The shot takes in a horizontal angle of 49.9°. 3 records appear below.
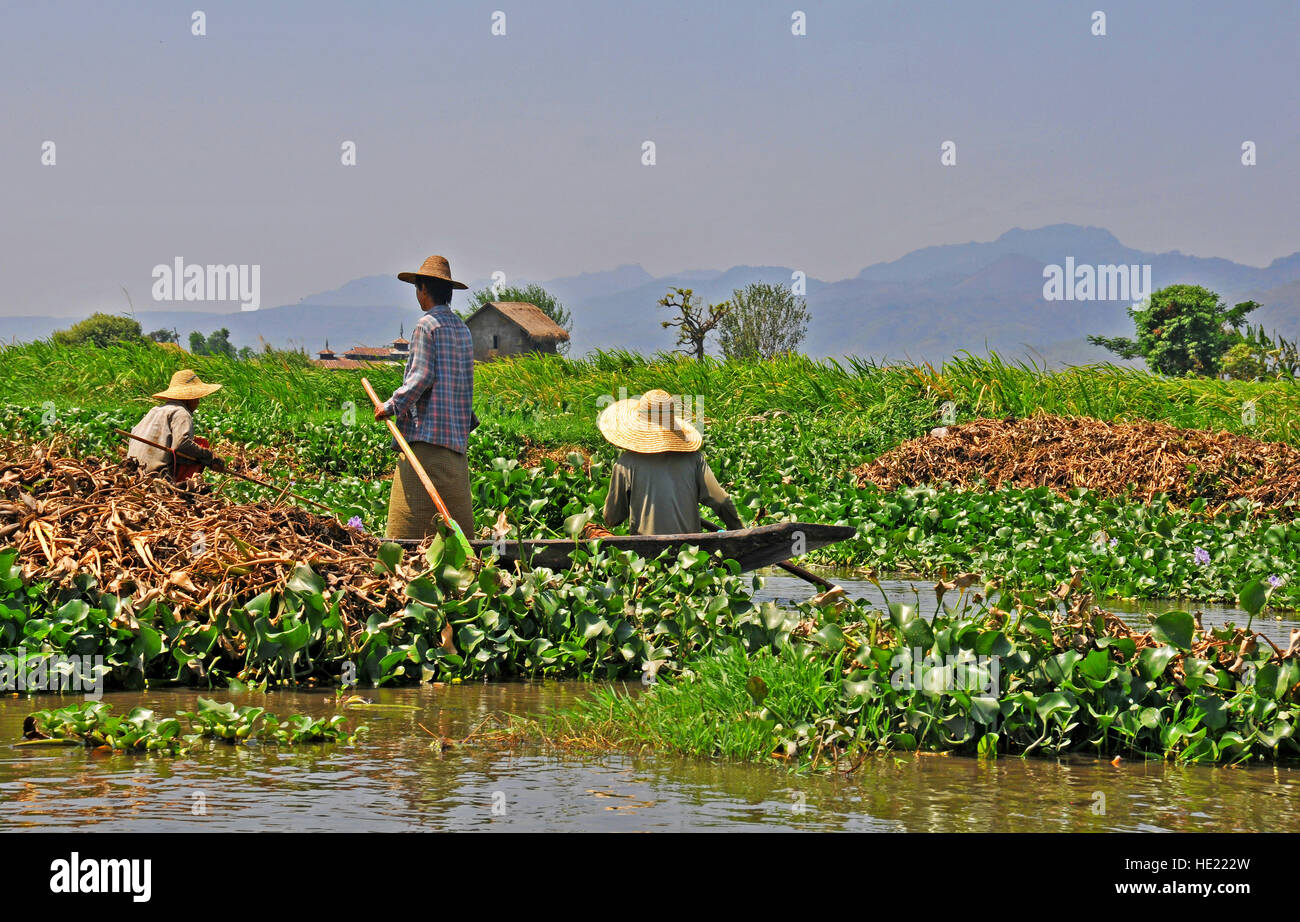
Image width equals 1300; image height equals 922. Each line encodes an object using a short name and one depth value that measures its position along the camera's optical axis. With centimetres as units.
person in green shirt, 848
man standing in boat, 852
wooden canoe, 798
